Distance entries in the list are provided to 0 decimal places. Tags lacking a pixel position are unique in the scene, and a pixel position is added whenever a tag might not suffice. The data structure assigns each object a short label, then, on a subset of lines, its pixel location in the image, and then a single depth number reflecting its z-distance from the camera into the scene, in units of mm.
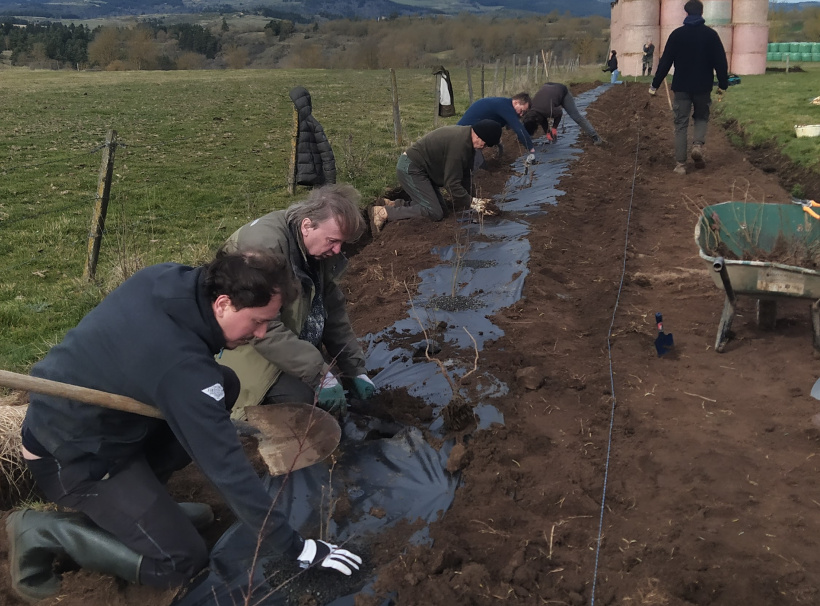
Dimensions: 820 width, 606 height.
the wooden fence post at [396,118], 12219
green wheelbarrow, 3965
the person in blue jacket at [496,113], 7672
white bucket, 10047
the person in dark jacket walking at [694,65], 8367
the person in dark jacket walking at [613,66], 25344
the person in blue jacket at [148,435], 2131
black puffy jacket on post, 8047
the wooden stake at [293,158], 8234
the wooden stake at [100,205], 5270
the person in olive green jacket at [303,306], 3217
